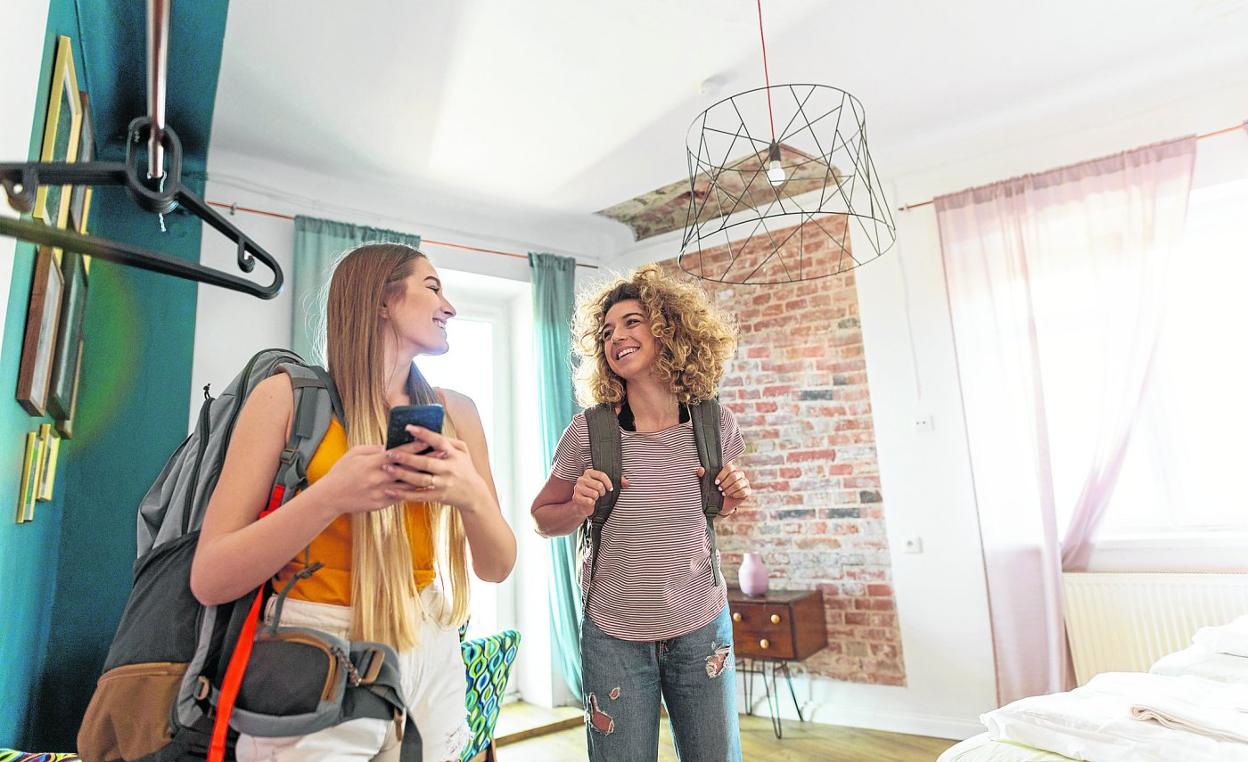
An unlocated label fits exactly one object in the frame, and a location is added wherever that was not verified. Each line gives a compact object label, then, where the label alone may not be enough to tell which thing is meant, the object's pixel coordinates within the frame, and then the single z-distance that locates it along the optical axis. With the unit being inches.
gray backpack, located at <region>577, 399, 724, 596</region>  65.2
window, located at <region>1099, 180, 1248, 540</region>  122.0
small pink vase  141.3
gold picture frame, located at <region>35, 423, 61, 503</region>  61.9
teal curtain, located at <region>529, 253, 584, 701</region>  158.6
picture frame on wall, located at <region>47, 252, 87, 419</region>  61.2
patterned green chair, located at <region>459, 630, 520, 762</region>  100.8
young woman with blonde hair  31.3
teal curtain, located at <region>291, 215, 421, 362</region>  131.6
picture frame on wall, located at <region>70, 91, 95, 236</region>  65.0
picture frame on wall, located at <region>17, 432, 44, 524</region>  56.7
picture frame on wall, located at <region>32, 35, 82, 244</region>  49.3
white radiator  109.9
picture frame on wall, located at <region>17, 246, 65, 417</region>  50.8
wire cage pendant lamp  127.3
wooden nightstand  133.0
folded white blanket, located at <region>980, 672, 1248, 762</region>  51.1
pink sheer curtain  119.8
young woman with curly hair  59.6
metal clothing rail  19.1
